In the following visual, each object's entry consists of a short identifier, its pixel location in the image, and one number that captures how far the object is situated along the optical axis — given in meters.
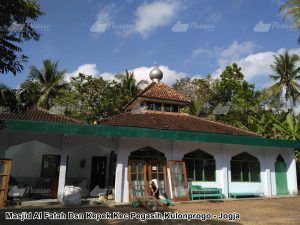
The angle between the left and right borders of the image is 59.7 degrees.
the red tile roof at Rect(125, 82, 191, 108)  19.00
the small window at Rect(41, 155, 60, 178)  15.90
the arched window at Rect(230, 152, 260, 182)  15.89
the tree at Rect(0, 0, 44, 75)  4.94
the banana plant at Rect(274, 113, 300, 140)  20.69
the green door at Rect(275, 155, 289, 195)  17.27
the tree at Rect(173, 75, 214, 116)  33.09
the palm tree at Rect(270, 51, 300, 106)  30.75
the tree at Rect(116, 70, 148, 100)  32.47
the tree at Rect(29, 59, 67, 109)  31.47
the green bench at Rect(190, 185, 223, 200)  13.95
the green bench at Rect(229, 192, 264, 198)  14.98
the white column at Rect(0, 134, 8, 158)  12.28
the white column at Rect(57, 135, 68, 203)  12.13
